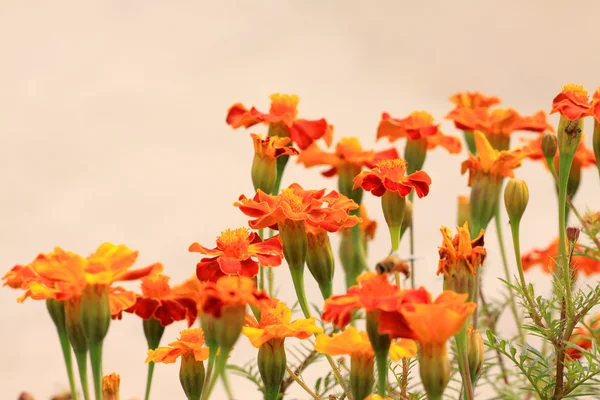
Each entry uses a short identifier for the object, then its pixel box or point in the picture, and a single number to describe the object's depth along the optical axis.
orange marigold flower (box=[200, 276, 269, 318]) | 0.96
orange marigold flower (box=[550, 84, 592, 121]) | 1.09
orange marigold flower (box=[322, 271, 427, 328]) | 0.94
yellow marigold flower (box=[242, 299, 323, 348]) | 1.00
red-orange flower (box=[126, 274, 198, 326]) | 1.06
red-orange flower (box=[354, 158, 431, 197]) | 1.06
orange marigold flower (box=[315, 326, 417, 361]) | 0.97
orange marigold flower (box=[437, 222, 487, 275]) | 0.99
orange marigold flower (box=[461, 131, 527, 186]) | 1.12
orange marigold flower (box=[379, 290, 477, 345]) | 0.93
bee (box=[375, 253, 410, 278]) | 1.01
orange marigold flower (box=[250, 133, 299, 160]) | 1.11
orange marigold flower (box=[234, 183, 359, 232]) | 1.03
